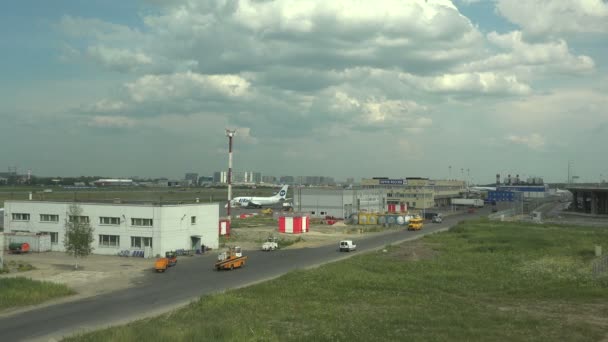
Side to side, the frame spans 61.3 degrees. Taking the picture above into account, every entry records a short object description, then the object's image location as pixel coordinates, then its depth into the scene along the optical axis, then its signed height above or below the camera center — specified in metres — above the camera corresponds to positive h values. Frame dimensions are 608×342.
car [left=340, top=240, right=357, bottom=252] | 73.12 -9.33
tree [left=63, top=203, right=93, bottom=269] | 57.84 -6.54
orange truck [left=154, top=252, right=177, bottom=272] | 54.97 -9.09
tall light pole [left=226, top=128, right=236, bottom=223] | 93.44 +3.34
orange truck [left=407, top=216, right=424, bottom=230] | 107.19 -9.12
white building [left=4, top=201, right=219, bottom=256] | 67.81 -5.92
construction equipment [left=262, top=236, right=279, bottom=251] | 75.38 -9.62
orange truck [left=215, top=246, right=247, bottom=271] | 56.25 -8.91
